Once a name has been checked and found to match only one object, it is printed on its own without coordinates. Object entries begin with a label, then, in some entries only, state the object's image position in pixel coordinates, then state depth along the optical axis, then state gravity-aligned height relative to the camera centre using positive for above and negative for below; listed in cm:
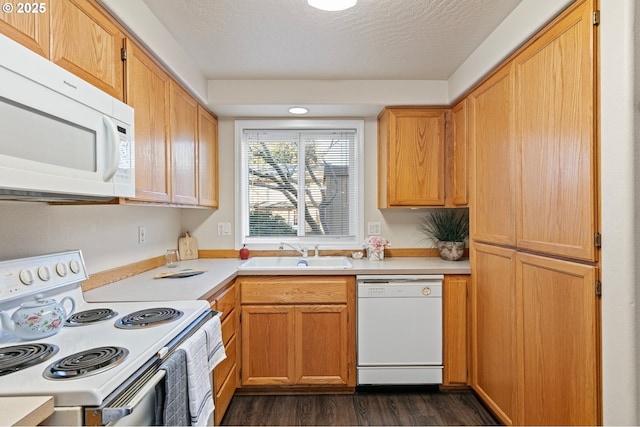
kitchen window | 309 +23
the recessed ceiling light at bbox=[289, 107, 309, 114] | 275 +82
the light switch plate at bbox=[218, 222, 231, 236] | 305 -14
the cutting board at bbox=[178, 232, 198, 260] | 289 -29
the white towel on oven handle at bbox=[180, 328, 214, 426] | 121 -61
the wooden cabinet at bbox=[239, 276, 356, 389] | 240 -84
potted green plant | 276 -16
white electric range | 80 -40
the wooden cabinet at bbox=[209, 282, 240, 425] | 192 -88
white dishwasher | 242 -83
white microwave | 88 +24
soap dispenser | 294 -35
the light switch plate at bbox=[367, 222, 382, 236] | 305 -15
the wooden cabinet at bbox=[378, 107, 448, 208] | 272 +48
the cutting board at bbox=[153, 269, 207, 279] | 207 -38
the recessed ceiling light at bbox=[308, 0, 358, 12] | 159 +96
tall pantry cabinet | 130 -9
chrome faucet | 296 -32
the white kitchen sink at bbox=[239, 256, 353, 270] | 284 -41
